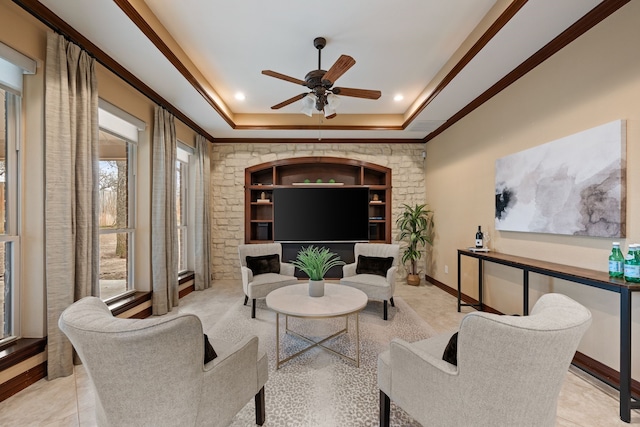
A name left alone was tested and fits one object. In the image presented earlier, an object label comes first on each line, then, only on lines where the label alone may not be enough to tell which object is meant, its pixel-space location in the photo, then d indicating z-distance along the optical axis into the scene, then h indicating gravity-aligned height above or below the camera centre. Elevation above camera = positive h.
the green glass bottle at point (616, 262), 1.89 -0.33
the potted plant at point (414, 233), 4.97 -0.33
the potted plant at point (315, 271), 2.59 -0.52
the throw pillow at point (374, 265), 3.75 -0.68
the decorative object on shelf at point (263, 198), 5.31 +0.32
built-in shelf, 5.31 +0.65
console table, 1.70 -0.47
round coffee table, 2.18 -0.74
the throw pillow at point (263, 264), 3.79 -0.67
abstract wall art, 2.01 +0.25
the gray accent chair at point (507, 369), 1.02 -0.60
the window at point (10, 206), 2.06 +0.07
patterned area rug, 1.73 -1.22
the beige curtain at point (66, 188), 2.08 +0.21
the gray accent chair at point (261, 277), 3.41 -0.81
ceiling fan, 2.62 +1.23
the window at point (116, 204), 3.10 +0.13
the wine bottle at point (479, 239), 3.47 -0.31
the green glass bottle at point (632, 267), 1.76 -0.33
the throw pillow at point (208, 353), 1.34 -0.66
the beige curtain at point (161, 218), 3.43 -0.04
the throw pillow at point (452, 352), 1.27 -0.63
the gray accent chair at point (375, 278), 3.33 -0.81
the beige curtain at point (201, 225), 4.61 -0.18
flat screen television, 5.22 +0.01
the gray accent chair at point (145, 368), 1.04 -0.59
